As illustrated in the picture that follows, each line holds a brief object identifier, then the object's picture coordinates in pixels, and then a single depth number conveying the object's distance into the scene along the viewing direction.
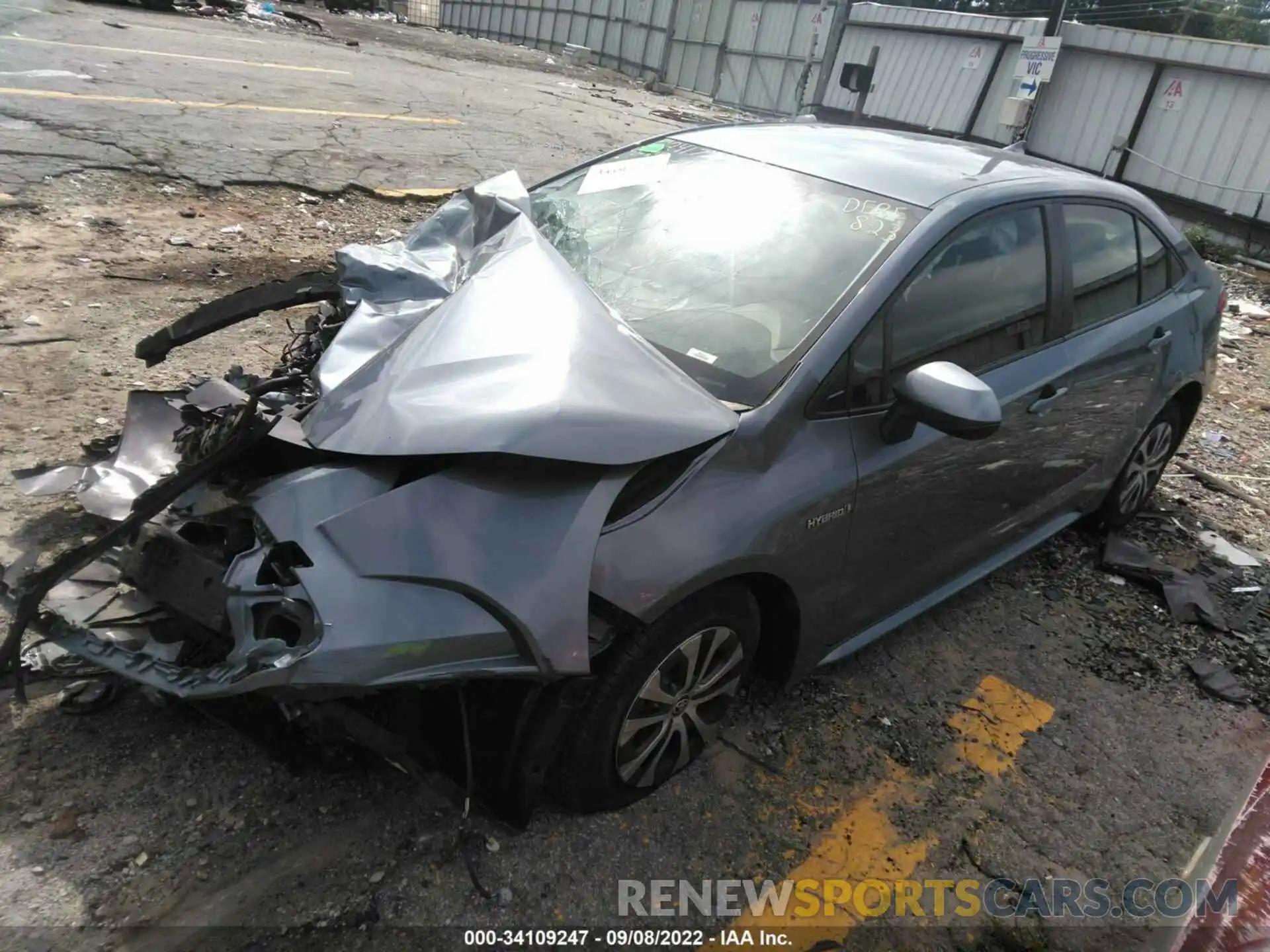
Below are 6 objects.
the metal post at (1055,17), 11.65
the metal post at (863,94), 12.96
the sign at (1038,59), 12.58
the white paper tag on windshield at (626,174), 3.31
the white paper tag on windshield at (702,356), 2.53
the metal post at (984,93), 14.22
